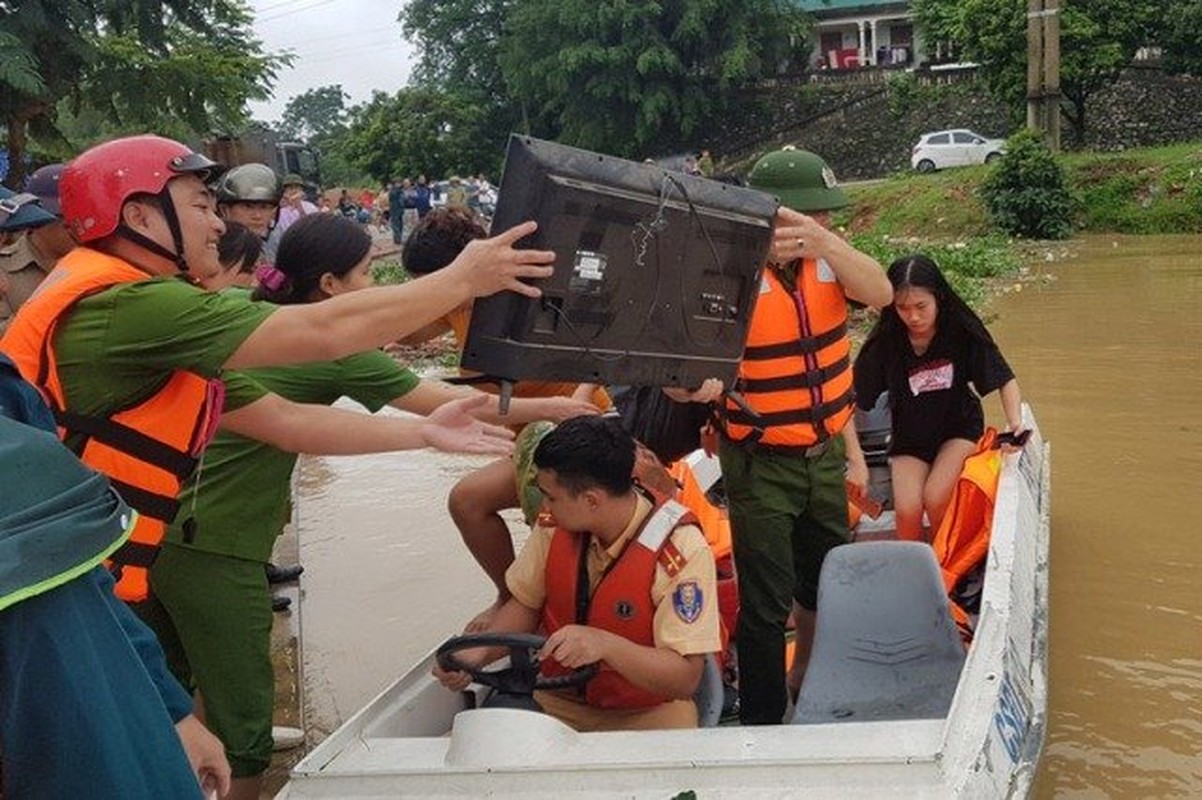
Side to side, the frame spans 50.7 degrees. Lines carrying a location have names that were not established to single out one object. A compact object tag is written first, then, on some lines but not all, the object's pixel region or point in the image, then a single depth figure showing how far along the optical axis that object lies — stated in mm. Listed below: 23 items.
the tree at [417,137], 34000
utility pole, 21703
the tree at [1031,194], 21281
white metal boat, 2520
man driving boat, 2916
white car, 29047
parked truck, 11164
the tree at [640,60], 37031
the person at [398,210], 24672
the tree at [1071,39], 25188
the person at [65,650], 1211
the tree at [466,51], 42781
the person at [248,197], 5570
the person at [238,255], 4418
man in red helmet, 2285
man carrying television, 3529
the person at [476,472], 3574
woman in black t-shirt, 4961
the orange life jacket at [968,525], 4574
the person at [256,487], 2820
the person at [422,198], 23548
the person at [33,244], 3562
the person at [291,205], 8663
